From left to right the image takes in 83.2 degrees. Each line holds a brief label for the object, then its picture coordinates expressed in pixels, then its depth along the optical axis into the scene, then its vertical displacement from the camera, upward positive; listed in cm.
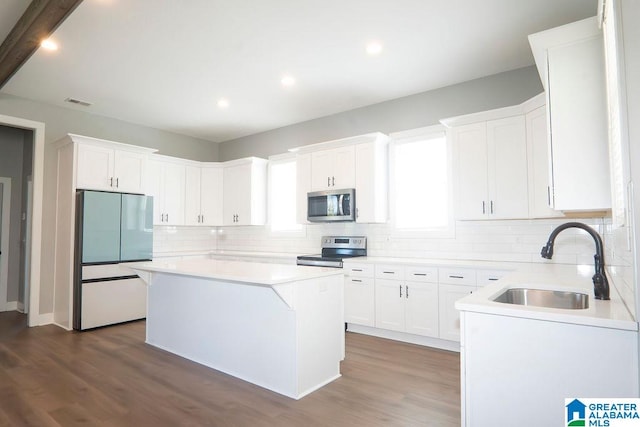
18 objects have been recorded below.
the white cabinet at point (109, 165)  464 +84
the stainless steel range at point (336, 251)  455 -33
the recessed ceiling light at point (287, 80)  401 +168
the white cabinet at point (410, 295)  358 -75
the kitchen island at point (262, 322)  265 -79
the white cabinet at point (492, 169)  346 +57
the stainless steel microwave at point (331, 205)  465 +29
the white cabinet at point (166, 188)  566 +63
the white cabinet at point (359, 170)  454 +75
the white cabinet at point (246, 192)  600 +60
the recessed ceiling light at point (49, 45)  326 +169
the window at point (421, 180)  430 +57
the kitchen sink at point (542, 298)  200 -42
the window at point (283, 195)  586 +53
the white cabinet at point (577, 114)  198 +63
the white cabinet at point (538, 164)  324 +57
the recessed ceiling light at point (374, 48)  332 +168
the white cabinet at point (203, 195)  617 +57
